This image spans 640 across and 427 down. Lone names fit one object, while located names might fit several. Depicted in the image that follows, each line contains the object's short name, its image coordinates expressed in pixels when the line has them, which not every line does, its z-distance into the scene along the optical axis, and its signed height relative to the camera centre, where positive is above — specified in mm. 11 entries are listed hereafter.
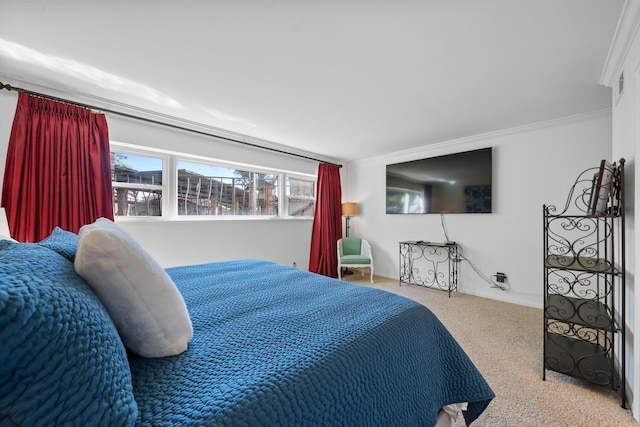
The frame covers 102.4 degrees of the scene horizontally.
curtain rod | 2080 +1016
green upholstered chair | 4145 -640
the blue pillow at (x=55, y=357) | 374 -239
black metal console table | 3760 -728
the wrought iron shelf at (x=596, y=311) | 1619 -642
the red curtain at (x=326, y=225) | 4441 -147
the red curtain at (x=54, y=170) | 2074 +389
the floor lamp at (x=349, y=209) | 4738 +145
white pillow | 675 -217
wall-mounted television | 3471 +499
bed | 417 -435
